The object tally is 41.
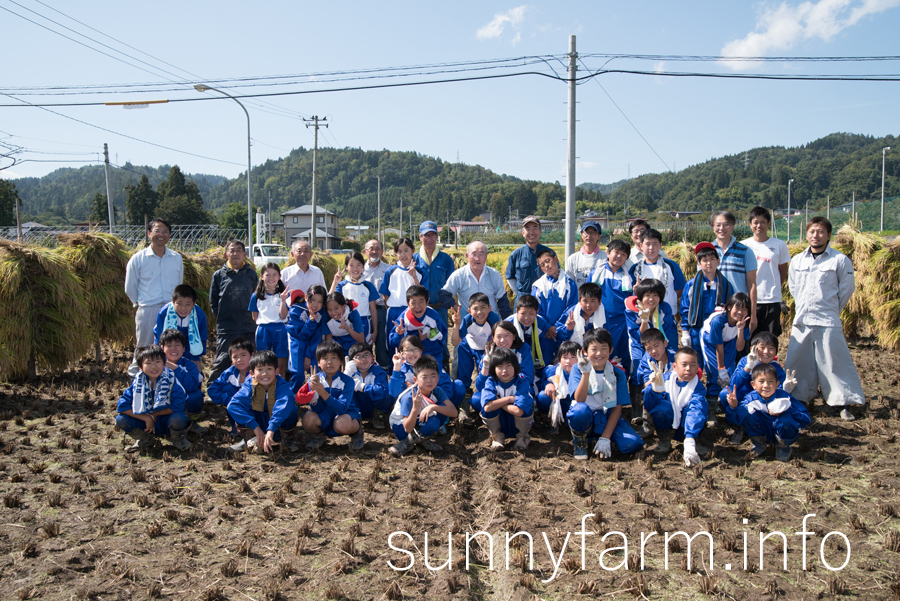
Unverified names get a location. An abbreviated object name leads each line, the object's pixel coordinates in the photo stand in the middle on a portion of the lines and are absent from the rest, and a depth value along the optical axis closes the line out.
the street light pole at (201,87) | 15.15
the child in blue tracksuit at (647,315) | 5.54
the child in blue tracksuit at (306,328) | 5.99
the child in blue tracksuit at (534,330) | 5.59
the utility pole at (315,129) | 33.31
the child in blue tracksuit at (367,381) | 5.61
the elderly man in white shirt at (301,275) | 6.32
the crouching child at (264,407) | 5.04
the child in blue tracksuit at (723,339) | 5.48
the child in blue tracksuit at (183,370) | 5.46
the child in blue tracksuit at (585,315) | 5.54
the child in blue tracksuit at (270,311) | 6.10
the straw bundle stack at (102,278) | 8.94
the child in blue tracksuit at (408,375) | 5.34
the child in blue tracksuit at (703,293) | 5.68
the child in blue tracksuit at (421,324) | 5.77
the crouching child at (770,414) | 4.66
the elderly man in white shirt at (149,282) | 6.21
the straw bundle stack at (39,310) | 7.48
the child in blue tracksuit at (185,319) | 5.88
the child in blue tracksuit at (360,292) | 6.46
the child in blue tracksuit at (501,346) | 5.28
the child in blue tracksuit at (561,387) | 5.21
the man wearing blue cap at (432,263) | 6.60
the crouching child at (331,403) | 5.12
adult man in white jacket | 5.80
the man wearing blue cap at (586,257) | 6.17
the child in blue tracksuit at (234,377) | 5.41
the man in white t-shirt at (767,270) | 5.96
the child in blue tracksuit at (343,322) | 6.03
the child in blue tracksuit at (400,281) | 6.38
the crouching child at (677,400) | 4.82
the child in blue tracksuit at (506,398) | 5.09
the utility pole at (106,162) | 27.60
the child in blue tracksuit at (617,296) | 5.82
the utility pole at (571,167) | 10.87
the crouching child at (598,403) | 4.87
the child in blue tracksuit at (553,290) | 5.97
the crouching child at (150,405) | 5.16
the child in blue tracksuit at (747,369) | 4.94
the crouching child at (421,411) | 4.99
